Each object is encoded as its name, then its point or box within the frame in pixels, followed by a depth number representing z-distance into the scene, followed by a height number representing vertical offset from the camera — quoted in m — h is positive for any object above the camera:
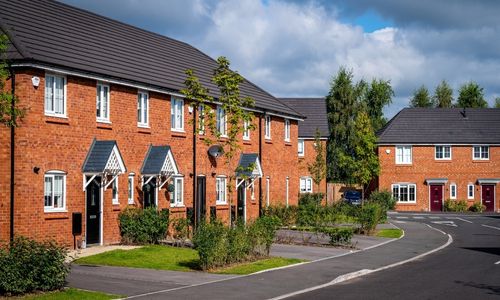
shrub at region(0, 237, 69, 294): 15.12 -1.63
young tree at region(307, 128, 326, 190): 47.31 +1.10
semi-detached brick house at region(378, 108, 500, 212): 66.38 +1.42
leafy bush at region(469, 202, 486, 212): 65.31 -2.00
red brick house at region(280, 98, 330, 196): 64.81 +4.55
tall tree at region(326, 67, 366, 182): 83.25 +7.53
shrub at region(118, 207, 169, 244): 26.75 -1.44
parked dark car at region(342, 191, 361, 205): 65.64 -1.07
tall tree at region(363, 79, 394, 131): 100.81 +11.15
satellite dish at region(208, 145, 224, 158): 33.82 +1.44
